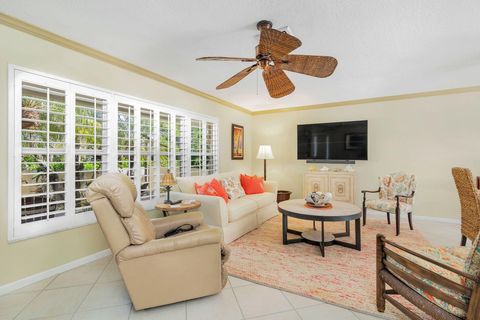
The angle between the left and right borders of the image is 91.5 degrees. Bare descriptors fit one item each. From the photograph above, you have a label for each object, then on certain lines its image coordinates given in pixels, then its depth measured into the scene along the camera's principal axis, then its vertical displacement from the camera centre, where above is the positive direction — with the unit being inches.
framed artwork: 217.3 +18.0
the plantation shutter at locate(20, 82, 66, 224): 90.0 +3.3
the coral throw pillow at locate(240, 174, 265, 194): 175.8 -17.7
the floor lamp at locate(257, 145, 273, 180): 219.0 +7.4
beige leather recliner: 67.2 -28.2
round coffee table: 109.5 -26.5
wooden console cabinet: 187.0 -18.7
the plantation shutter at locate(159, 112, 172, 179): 146.9 +12.0
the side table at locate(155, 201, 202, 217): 115.5 -22.9
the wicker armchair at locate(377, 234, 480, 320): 47.6 -29.7
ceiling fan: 67.0 +34.3
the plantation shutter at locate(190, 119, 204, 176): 171.3 +10.2
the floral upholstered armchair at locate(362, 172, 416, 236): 143.0 -23.1
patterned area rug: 81.5 -45.9
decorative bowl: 125.0 -20.6
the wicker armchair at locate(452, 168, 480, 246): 97.1 -17.9
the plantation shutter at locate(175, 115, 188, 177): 159.2 +9.7
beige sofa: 124.6 -28.3
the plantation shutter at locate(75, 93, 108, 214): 105.7 +8.7
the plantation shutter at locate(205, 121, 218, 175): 187.8 +10.3
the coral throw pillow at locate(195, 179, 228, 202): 138.6 -17.3
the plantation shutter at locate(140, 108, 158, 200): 135.3 +2.9
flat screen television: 192.7 +17.4
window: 88.4 +6.5
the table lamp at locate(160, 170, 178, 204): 121.6 -10.5
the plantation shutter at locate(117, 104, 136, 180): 122.9 +11.2
